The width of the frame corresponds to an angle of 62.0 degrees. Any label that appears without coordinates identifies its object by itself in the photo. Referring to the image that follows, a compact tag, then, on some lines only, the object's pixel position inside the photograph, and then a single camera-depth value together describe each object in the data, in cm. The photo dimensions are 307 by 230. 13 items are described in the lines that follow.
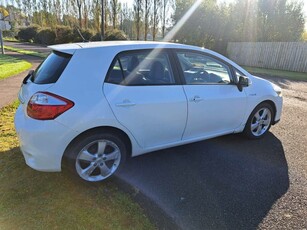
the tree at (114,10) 3325
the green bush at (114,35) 2604
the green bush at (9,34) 5370
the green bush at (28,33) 4181
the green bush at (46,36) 3490
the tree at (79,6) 3272
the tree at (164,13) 3344
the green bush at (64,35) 3143
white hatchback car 269
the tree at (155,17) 3322
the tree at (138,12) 3250
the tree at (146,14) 3297
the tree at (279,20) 2236
